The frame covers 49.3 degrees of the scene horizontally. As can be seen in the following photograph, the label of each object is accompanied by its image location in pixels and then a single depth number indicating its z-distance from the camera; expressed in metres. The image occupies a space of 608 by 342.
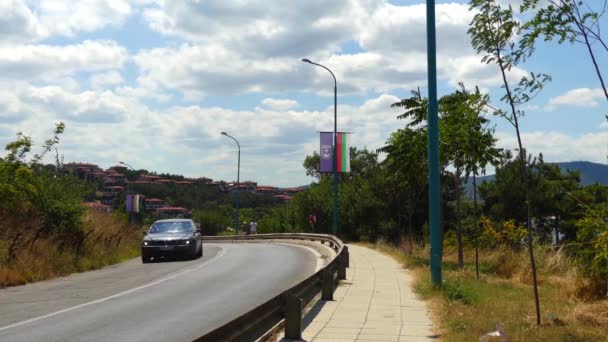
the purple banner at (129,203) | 52.44
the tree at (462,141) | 18.28
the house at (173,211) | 132.25
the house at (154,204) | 147.81
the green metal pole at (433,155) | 14.06
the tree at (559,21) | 8.19
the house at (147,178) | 189.81
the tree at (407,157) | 22.95
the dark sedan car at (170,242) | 23.27
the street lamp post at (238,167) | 58.28
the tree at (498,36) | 9.34
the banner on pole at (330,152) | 32.69
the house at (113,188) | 174.48
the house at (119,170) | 184.57
